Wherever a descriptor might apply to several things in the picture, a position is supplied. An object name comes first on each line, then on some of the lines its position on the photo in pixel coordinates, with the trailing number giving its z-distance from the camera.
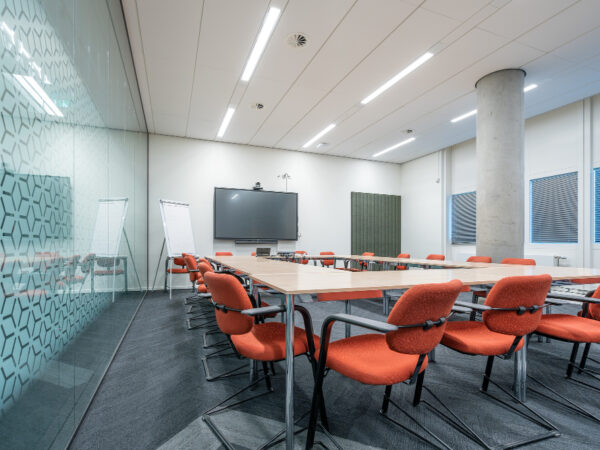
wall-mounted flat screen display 6.96
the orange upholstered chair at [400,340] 1.19
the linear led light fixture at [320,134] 6.18
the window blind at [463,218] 7.16
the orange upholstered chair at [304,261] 5.98
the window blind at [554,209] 5.31
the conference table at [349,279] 1.37
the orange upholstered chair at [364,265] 5.44
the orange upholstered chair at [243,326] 1.46
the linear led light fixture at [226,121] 5.44
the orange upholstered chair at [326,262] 6.61
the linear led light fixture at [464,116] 5.55
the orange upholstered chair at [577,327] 1.79
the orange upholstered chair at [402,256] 5.48
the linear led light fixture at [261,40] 3.20
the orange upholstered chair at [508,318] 1.53
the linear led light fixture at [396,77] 3.91
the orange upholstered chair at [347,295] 1.52
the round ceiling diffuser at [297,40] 3.50
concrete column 4.16
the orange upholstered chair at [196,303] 3.64
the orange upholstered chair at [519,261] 3.68
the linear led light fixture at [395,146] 7.00
